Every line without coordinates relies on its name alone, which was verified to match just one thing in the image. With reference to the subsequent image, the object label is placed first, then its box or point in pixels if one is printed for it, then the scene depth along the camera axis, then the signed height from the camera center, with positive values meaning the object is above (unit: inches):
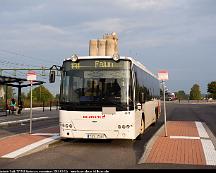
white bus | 505.7 +8.4
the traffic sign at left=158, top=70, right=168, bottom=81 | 652.7 +46.2
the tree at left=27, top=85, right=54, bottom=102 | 3153.5 +91.0
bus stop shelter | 1185.0 +72.1
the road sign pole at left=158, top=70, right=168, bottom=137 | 652.7 +46.2
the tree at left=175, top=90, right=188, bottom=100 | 5522.6 +149.7
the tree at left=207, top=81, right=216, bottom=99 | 4362.7 +159.7
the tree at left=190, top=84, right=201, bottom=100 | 4384.8 +127.7
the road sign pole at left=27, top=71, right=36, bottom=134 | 688.6 +49.3
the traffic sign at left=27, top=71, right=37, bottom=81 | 689.0 +49.4
